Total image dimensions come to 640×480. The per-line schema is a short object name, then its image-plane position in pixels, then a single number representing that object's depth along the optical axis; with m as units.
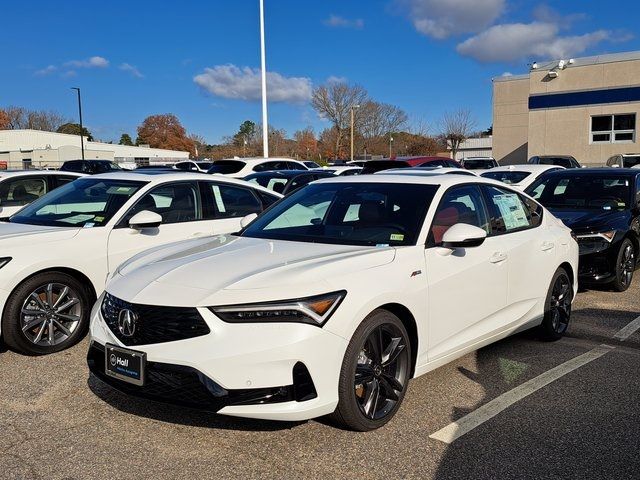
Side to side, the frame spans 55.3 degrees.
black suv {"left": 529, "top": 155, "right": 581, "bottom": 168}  24.80
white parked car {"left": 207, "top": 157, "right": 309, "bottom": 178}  15.50
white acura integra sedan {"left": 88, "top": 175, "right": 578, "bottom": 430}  3.20
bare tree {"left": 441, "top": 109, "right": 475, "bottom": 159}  58.17
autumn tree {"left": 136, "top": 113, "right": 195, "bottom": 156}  111.81
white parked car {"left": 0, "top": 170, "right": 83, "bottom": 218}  8.75
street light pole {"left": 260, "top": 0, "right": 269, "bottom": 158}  27.83
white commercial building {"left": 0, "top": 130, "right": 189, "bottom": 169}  71.25
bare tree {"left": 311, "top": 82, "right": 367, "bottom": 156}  72.12
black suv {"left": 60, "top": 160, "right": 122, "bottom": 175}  26.16
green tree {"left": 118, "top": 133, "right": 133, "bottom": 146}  122.82
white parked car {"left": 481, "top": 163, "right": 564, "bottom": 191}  13.04
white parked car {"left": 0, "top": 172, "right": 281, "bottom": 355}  5.05
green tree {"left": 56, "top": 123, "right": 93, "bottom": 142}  111.38
